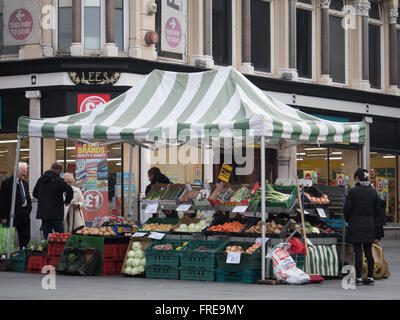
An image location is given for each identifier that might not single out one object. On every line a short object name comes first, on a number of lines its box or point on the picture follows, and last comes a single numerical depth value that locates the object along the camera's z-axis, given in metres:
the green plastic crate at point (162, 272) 16.25
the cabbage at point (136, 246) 16.73
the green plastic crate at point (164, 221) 17.55
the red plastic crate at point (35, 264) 17.58
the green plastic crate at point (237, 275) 15.52
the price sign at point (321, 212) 16.66
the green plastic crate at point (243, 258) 15.54
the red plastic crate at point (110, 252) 16.95
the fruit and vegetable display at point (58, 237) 17.36
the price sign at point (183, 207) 17.16
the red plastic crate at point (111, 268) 16.98
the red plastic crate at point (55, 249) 17.38
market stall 15.48
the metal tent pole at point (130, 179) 19.42
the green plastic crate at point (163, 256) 16.25
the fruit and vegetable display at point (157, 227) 17.05
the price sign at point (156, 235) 16.66
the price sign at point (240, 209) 16.08
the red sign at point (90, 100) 25.58
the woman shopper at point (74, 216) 20.73
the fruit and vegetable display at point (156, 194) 17.95
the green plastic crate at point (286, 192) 15.72
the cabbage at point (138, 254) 16.70
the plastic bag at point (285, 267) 15.21
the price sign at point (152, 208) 17.64
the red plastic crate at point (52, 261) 17.45
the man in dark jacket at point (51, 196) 18.45
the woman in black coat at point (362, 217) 15.12
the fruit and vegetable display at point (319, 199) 16.66
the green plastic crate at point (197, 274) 15.84
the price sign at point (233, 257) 15.45
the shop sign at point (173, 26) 27.08
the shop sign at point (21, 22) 26.12
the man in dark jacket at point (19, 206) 18.69
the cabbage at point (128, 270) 16.62
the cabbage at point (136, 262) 16.62
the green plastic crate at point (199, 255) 15.84
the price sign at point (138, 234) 16.88
